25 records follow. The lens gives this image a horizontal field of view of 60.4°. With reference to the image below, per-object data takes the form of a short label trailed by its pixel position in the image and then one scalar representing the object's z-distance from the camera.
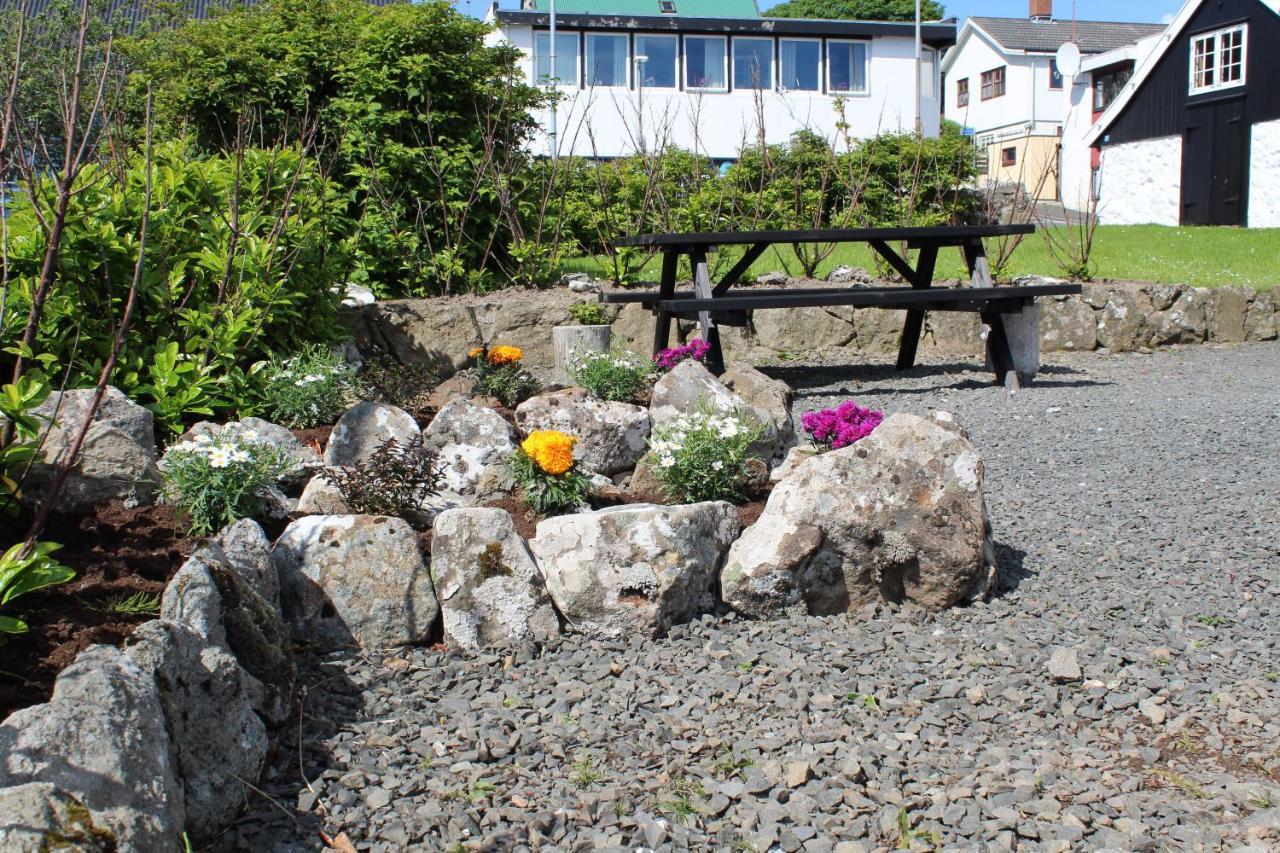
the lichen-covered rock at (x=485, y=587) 3.35
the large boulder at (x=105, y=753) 1.83
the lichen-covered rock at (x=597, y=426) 4.97
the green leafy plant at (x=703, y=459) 4.07
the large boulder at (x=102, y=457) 3.42
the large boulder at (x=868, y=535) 3.57
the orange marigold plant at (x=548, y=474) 3.93
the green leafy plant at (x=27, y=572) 2.37
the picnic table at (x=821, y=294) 7.35
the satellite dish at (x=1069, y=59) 28.84
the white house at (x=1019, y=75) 34.56
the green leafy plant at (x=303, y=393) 5.00
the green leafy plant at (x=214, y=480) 3.54
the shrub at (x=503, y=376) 5.55
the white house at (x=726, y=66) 23.81
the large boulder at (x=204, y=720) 2.25
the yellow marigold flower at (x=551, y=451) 3.92
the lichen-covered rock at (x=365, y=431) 4.52
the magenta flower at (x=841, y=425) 4.38
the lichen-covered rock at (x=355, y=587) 3.30
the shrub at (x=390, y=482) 3.78
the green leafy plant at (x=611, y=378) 5.76
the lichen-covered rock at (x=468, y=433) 4.47
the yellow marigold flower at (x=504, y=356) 5.60
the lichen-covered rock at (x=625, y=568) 3.41
